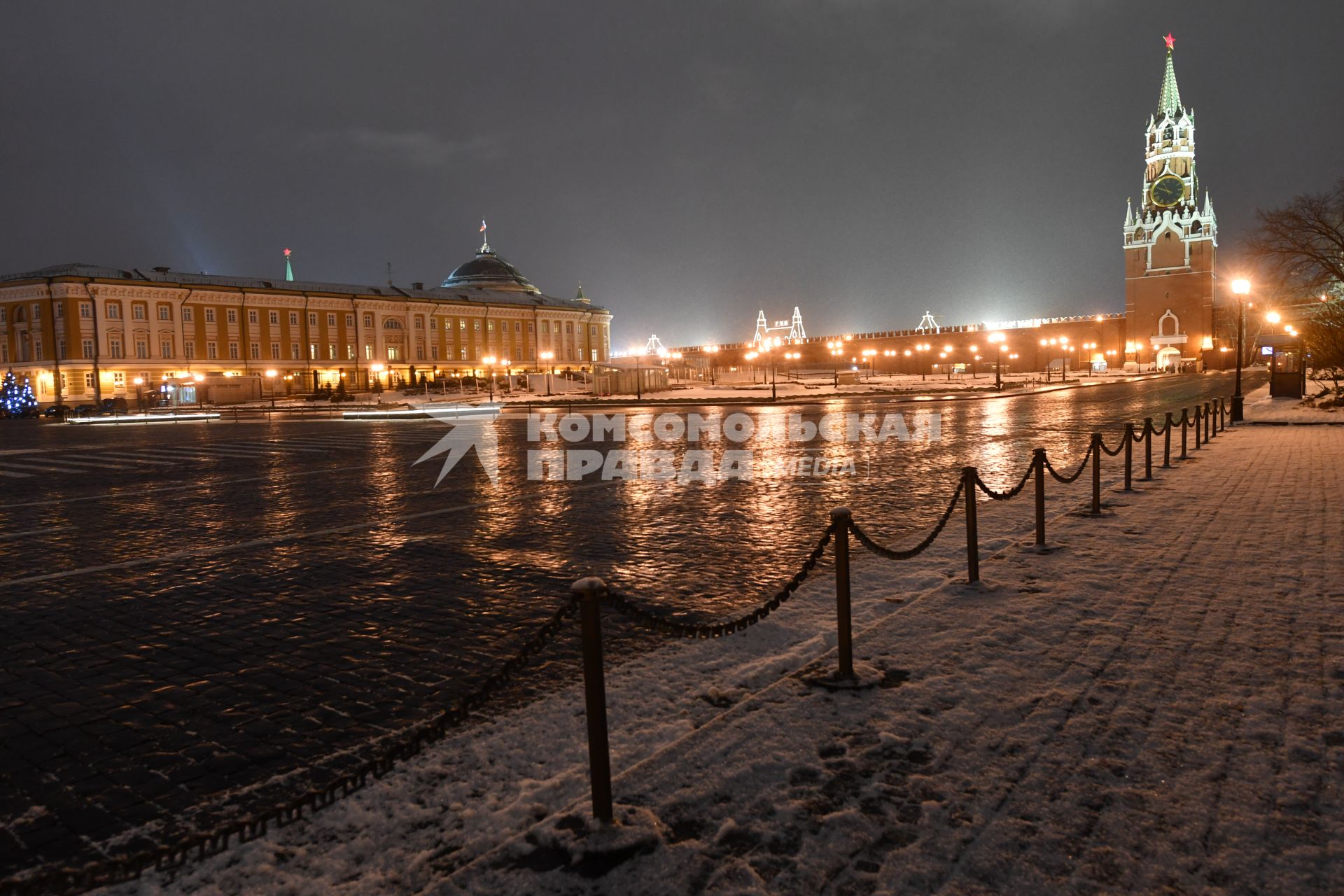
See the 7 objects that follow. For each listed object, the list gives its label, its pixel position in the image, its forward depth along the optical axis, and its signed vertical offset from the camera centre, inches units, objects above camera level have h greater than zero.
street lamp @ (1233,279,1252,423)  931.3 +78.4
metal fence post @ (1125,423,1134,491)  434.9 -39.8
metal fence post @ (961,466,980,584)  269.3 -50.8
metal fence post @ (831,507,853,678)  192.4 -51.5
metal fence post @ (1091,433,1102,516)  386.0 -44.2
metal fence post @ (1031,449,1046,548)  319.0 -41.6
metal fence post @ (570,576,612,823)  134.3 -49.4
